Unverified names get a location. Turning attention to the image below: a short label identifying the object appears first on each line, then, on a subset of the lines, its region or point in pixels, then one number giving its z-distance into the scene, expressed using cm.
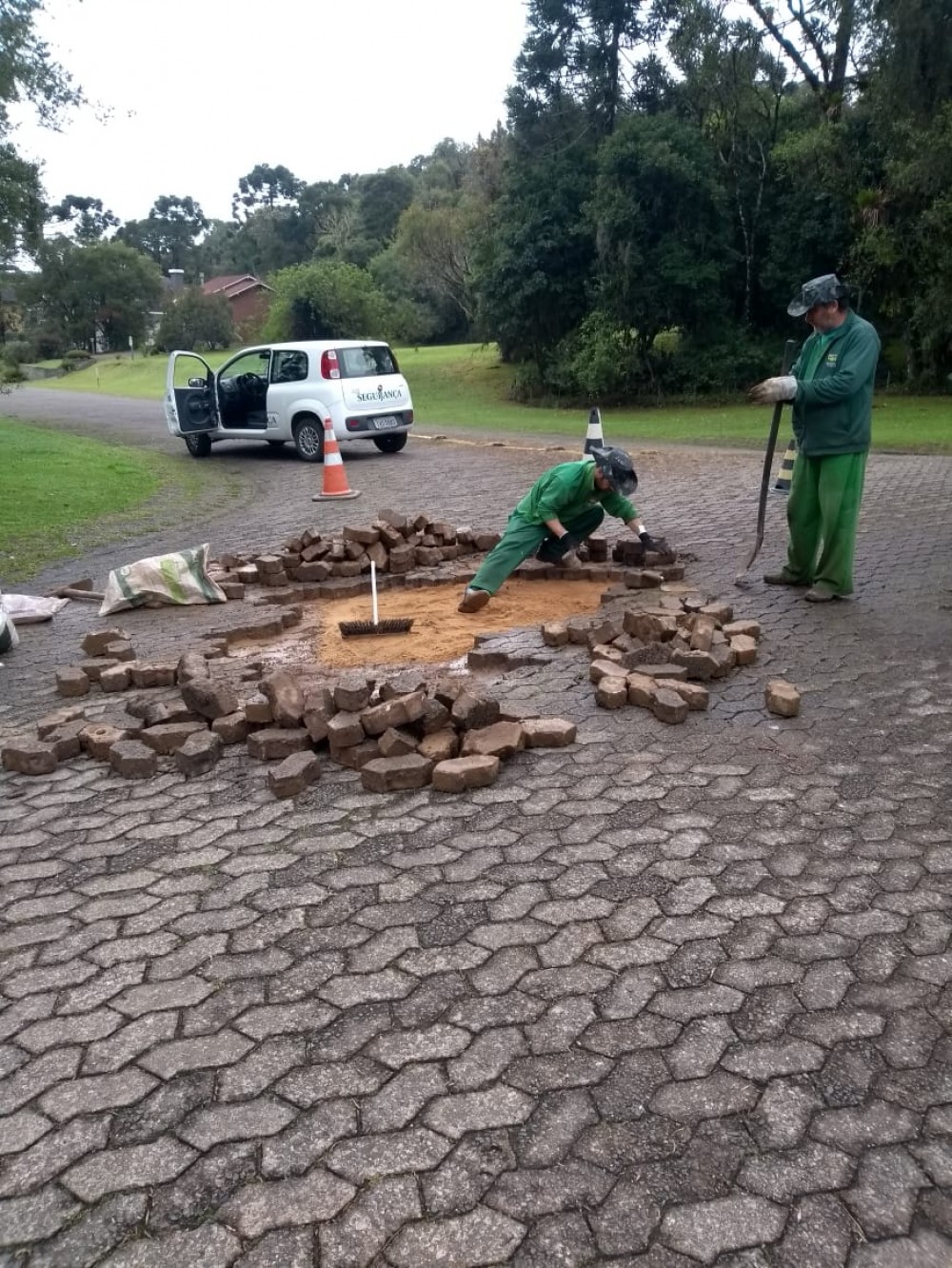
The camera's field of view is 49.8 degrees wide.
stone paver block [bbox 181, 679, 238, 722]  509
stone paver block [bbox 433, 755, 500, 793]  442
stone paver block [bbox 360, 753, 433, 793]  446
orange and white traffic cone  1304
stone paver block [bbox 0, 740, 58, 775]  483
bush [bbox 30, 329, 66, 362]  7031
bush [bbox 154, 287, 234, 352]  5694
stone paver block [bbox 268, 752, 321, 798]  445
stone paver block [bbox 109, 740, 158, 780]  473
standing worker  689
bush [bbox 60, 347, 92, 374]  6093
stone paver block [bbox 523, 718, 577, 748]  481
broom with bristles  686
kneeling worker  711
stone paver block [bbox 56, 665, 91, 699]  591
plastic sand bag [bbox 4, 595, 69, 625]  784
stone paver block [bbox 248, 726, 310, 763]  481
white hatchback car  1669
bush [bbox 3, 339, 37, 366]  6469
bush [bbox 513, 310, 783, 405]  2503
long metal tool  749
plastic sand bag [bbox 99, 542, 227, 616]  795
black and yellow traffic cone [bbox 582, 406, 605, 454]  920
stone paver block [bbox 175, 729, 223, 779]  475
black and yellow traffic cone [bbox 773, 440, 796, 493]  751
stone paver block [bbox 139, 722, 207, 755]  491
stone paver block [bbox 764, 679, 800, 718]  507
